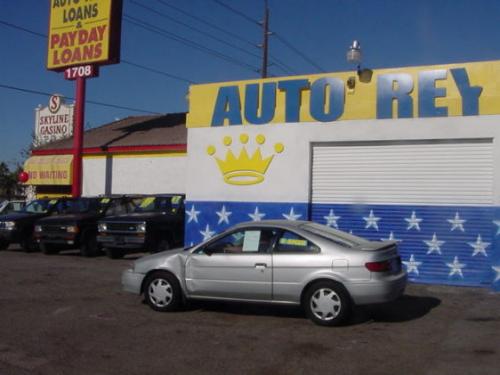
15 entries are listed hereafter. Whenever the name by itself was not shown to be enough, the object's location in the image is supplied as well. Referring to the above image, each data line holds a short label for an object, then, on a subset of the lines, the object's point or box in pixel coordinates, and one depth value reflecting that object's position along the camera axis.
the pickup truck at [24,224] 19.00
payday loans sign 24.47
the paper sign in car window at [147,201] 17.83
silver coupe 8.41
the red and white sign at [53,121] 46.69
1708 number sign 25.00
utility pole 29.55
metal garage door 12.65
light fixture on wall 13.76
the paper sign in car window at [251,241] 9.12
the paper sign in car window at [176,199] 17.70
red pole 25.28
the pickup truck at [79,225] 17.70
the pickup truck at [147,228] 16.25
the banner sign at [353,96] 12.59
